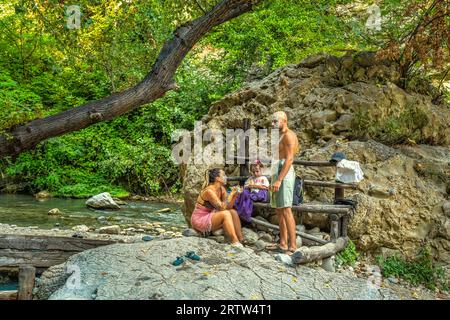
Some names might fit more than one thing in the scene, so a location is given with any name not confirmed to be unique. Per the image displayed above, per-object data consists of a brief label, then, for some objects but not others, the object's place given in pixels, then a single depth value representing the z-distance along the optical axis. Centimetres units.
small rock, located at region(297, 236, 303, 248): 685
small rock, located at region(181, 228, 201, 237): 700
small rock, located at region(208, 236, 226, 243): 678
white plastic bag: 694
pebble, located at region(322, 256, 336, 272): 625
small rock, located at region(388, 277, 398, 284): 656
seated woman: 659
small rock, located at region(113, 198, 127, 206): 1772
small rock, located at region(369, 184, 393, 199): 742
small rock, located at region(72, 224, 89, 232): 1247
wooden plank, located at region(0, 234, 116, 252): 682
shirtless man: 598
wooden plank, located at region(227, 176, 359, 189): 700
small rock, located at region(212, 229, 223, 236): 690
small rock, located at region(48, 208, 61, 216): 1495
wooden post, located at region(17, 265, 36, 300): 544
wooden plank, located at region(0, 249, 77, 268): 666
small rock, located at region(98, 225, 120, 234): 1239
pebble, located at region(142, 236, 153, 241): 728
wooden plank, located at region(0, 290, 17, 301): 543
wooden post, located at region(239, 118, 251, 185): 834
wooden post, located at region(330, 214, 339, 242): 666
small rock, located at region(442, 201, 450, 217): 730
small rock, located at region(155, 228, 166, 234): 1284
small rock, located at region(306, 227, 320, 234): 733
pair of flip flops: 556
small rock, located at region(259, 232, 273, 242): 722
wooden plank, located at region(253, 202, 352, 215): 665
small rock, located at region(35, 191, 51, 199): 1917
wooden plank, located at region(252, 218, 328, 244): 668
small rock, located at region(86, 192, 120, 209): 1655
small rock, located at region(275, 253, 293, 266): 584
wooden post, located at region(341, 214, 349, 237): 694
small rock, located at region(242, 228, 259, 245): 707
